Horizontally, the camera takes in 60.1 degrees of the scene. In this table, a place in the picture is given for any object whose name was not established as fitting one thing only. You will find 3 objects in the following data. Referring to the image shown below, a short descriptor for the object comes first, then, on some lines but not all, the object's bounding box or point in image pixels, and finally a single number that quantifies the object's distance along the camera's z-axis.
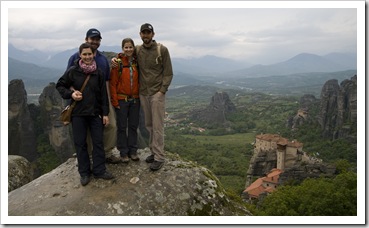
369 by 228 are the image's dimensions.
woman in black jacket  6.11
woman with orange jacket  6.66
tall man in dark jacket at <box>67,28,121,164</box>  6.46
